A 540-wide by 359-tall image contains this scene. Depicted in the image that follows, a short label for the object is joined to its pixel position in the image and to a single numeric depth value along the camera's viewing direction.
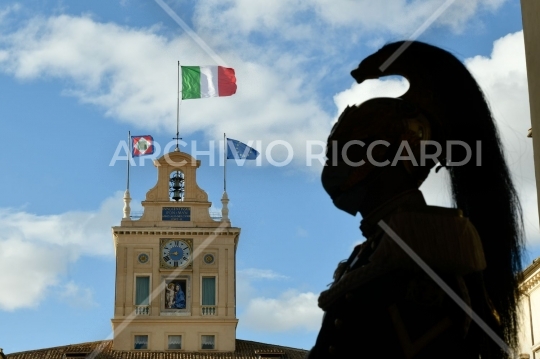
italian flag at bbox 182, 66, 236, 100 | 67.62
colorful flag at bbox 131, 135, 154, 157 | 73.12
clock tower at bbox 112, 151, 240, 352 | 70.94
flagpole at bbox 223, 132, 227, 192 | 73.31
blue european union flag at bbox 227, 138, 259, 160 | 72.28
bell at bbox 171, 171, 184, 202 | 74.88
